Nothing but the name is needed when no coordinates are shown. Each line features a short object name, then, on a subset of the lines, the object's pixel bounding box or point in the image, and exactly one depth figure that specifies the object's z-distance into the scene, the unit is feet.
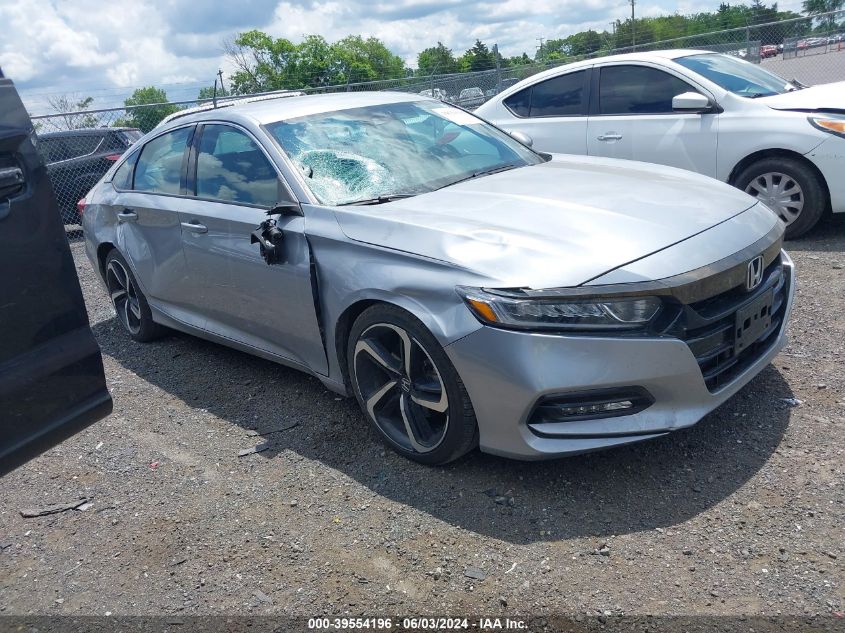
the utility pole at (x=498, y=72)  48.71
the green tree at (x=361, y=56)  268.21
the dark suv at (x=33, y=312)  7.57
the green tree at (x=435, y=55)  240.34
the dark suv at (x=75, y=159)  37.88
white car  19.94
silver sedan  9.68
